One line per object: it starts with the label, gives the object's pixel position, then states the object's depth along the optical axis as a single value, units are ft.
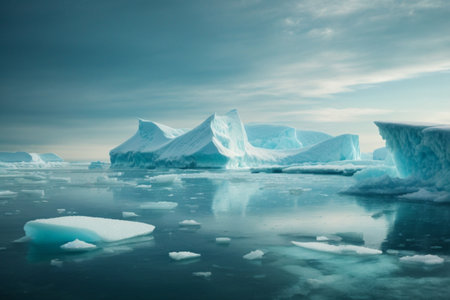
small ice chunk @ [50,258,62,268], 15.87
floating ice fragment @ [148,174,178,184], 67.31
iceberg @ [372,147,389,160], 142.98
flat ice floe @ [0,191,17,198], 45.15
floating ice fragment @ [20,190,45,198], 46.39
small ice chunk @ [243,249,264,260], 17.10
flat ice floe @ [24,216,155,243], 19.57
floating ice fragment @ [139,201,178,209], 33.96
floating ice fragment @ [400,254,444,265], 16.11
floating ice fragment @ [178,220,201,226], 25.53
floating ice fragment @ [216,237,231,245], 20.30
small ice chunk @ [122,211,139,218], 28.81
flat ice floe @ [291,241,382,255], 17.88
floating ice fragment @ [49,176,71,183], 77.07
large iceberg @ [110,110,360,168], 136.36
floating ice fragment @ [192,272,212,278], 14.53
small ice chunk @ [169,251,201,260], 16.83
